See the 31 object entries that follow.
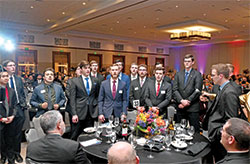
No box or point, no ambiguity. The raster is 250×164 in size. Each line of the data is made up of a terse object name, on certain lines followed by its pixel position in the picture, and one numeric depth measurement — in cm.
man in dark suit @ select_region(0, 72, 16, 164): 321
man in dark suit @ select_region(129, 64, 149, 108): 444
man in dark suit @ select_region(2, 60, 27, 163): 352
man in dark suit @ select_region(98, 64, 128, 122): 366
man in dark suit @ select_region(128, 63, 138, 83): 505
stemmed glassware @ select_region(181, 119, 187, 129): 267
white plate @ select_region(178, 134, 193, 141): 249
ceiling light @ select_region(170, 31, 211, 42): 1191
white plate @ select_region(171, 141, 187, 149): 225
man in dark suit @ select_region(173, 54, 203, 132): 398
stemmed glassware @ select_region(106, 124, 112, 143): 247
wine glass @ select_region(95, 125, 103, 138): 254
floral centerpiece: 236
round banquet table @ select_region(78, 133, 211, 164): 196
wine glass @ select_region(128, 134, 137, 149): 218
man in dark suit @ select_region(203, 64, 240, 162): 244
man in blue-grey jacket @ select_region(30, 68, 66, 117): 371
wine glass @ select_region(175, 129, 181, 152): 223
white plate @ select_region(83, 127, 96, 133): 281
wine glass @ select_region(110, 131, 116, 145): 239
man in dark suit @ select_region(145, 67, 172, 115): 400
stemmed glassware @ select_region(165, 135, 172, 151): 221
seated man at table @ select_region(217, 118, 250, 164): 154
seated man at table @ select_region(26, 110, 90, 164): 161
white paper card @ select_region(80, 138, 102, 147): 235
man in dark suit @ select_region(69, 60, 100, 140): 370
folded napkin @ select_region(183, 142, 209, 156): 209
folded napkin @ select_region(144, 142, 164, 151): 216
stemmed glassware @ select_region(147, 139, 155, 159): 214
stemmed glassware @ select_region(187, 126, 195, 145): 250
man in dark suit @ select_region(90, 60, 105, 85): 491
